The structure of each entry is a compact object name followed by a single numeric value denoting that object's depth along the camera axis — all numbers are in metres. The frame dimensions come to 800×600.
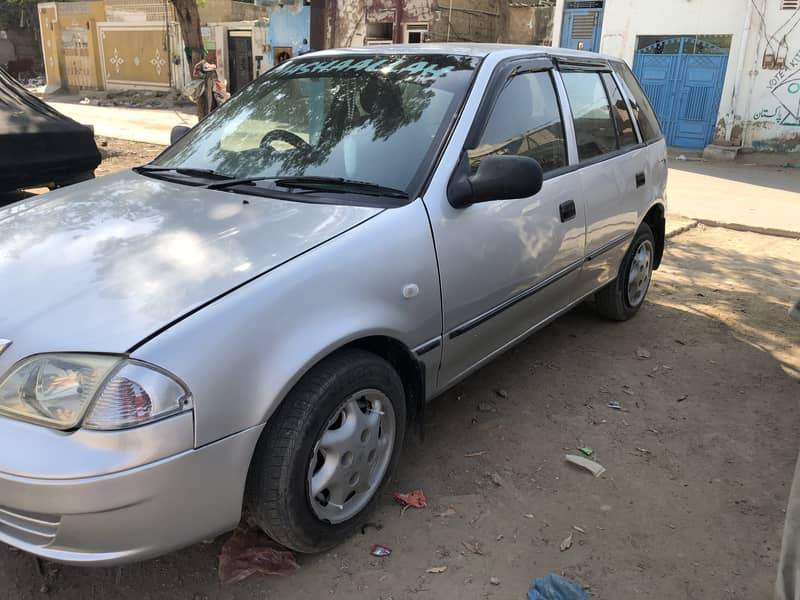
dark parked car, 5.44
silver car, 1.83
